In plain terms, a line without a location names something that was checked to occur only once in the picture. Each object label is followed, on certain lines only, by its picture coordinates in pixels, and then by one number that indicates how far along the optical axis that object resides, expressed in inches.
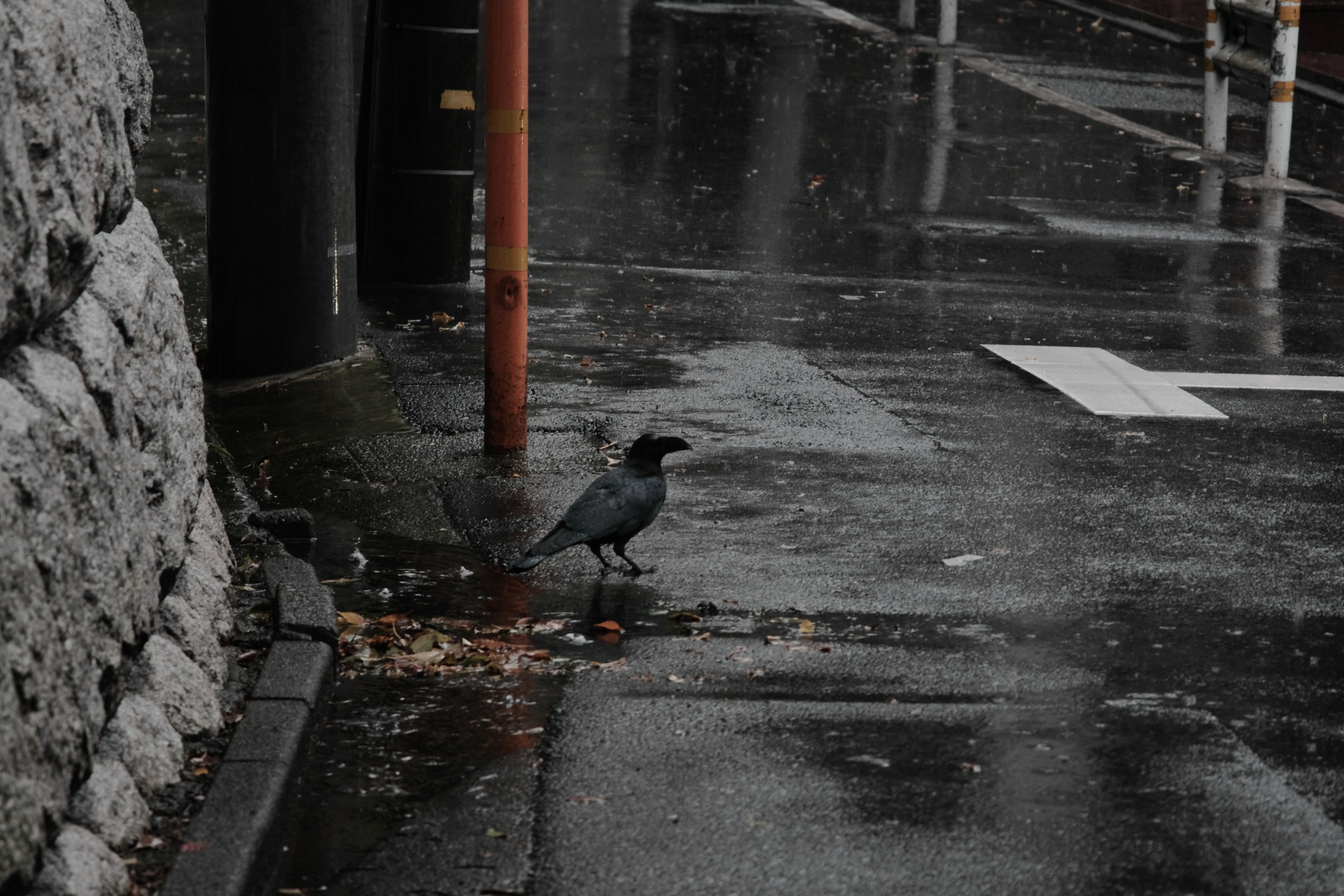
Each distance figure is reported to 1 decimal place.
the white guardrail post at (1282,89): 1229.1
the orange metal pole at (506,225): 580.4
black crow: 472.7
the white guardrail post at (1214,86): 1341.0
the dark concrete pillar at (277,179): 685.9
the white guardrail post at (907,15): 1969.7
